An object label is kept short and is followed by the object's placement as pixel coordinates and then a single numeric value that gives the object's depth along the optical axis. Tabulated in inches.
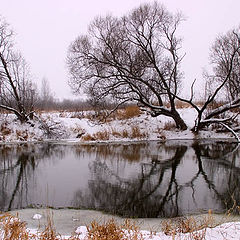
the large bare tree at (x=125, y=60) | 743.7
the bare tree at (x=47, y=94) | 2033.2
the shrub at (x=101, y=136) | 740.6
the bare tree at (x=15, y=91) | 851.4
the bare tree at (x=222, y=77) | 779.4
